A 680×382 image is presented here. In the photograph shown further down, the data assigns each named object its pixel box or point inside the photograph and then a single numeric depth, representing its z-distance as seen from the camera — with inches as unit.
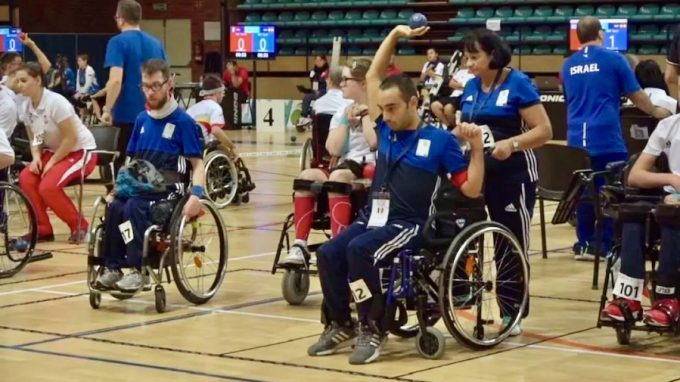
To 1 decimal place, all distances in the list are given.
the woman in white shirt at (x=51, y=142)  326.6
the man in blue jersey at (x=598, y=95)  289.3
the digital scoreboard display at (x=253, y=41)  871.1
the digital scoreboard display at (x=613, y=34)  714.8
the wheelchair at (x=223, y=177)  414.9
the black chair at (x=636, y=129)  326.6
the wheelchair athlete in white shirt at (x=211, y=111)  401.7
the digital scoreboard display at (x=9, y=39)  872.3
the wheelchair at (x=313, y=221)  240.5
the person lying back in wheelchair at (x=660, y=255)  195.0
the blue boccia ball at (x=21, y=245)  285.7
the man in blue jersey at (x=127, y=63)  331.0
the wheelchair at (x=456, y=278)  191.8
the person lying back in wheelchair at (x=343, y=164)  238.8
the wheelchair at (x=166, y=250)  233.8
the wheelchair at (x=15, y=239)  278.7
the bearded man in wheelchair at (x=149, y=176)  239.0
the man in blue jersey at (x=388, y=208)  192.5
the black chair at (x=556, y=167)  291.3
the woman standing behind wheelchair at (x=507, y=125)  208.5
